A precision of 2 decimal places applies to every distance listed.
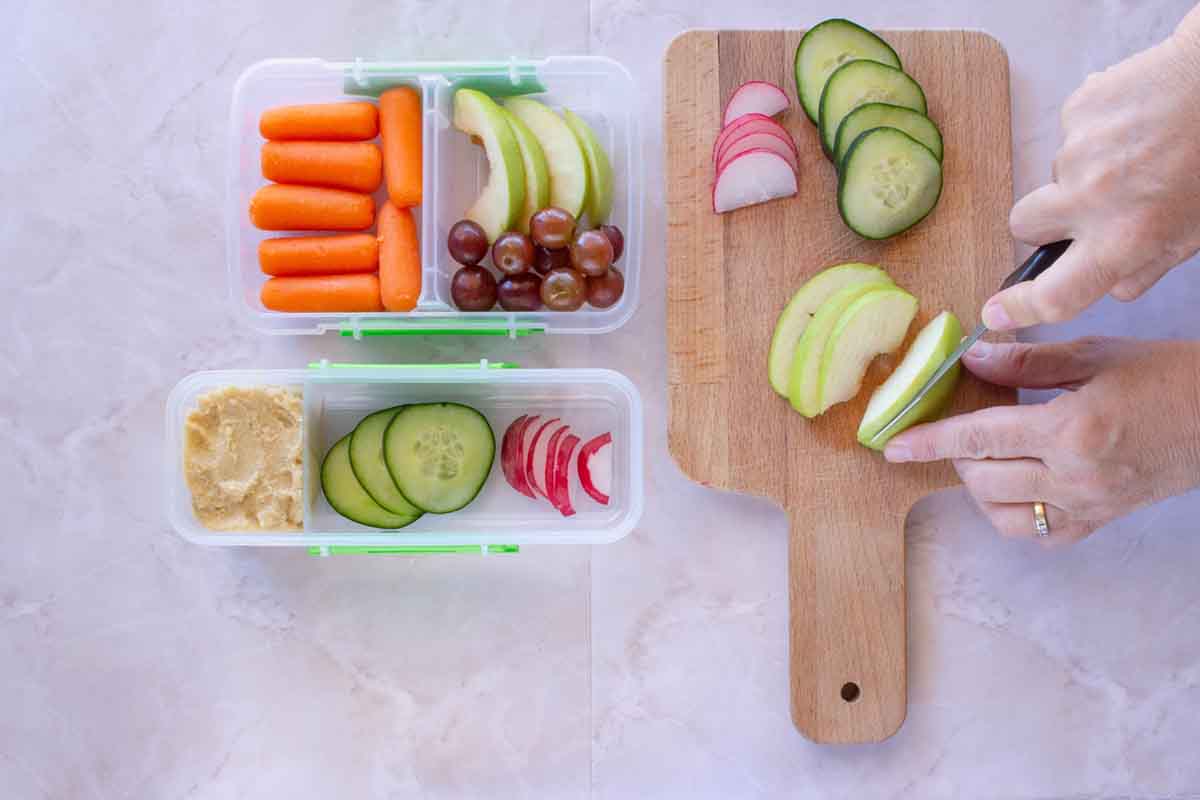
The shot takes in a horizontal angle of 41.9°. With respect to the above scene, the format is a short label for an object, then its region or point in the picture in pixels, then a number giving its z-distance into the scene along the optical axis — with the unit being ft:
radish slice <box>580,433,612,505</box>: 2.42
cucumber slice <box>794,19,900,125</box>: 2.38
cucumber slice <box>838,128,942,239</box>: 2.33
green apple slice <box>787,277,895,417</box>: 2.33
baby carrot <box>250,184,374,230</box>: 2.40
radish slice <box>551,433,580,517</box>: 2.41
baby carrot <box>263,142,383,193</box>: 2.40
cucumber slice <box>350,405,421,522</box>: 2.36
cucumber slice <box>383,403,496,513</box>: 2.35
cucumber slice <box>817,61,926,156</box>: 2.35
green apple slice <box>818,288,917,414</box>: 2.31
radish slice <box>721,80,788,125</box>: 2.39
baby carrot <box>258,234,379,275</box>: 2.40
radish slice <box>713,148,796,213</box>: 2.36
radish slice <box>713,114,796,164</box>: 2.36
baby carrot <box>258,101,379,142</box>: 2.40
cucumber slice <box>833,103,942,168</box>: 2.34
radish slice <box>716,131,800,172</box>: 2.35
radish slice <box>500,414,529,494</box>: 2.41
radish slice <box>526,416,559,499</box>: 2.40
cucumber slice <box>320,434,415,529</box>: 2.38
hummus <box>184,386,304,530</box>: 2.35
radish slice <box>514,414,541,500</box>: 2.40
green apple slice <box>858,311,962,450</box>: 2.27
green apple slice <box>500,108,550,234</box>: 2.38
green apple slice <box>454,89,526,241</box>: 2.35
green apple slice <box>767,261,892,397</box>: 2.36
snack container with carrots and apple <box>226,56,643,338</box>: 2.39
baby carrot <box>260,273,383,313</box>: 2.39
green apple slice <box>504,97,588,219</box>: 2.38
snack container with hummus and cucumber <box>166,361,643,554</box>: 2.36
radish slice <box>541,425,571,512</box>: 2.40
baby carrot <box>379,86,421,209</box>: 2.39
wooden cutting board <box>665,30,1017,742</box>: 2.38
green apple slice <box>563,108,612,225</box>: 2.39
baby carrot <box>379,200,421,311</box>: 2.39
